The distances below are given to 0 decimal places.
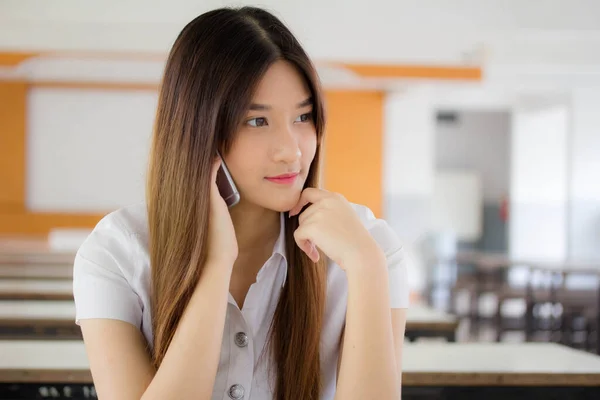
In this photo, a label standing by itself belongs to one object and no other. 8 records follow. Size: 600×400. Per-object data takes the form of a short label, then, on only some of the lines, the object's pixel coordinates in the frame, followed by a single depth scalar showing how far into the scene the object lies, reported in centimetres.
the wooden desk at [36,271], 442
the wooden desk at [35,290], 348
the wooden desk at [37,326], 274
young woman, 134
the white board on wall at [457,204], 1280
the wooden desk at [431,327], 280
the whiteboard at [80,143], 939
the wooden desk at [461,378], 179
